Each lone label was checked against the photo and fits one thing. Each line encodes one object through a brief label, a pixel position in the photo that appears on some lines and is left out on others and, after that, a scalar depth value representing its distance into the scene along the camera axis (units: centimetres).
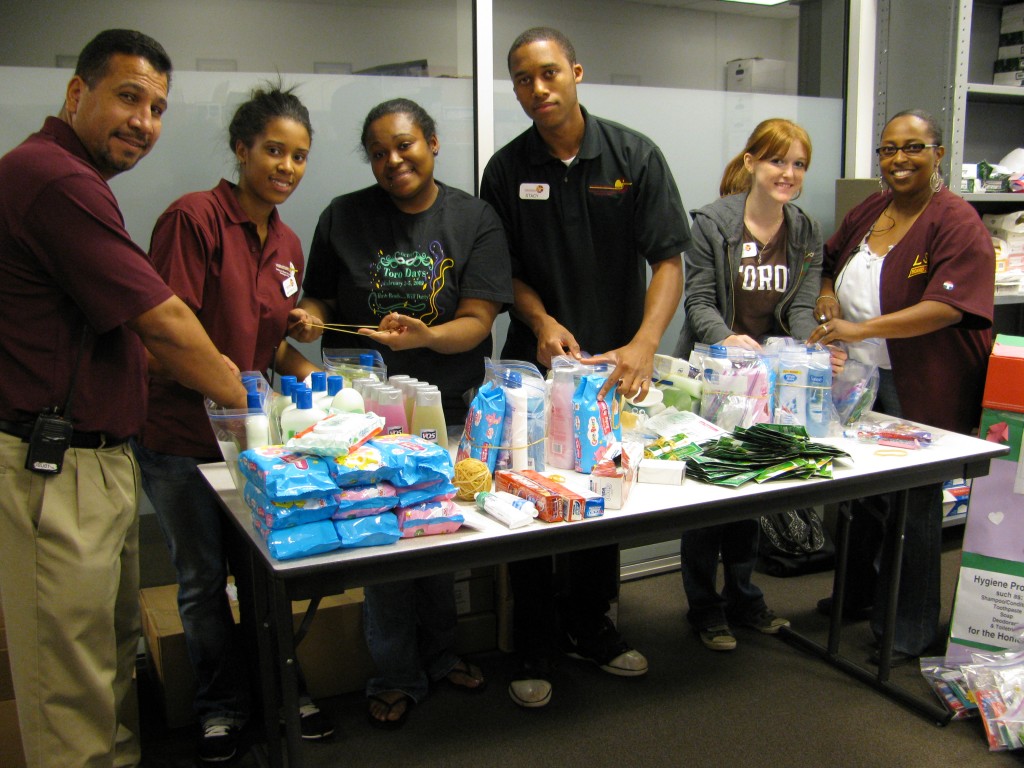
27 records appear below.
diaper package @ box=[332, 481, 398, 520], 157
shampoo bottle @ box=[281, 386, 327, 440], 175
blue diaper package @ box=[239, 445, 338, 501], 150
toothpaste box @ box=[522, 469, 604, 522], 175
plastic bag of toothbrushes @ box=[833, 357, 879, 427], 243
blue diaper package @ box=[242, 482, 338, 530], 152
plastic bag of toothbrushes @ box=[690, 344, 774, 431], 229
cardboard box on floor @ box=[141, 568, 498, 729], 235
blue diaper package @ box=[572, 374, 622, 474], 200
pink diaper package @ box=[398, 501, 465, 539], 164
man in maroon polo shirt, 163
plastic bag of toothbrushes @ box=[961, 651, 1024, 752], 228
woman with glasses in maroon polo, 257
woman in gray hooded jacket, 273
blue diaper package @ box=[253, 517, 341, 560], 152
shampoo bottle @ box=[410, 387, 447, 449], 196
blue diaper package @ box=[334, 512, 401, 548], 157
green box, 257
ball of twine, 185
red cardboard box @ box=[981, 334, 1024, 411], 259
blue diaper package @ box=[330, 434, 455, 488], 157
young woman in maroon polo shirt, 202
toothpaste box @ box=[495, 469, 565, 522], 175
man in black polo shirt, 254
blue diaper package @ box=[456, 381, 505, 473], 192
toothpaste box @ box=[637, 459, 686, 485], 199
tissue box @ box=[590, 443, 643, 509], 183
